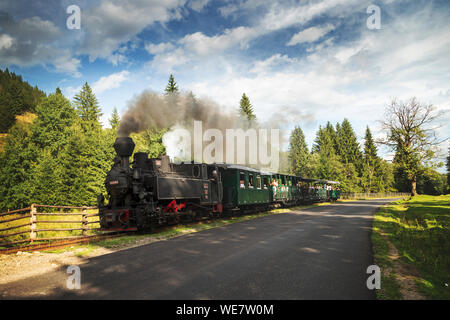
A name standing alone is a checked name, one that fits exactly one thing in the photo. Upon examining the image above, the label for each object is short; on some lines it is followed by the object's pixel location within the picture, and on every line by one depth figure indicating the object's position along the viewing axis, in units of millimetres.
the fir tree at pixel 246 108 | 51844
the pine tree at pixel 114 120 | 59706
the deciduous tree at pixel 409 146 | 29312
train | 10430
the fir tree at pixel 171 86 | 44469
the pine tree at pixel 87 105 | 56312
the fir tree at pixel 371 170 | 68750
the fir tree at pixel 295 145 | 74012
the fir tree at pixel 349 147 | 71500
